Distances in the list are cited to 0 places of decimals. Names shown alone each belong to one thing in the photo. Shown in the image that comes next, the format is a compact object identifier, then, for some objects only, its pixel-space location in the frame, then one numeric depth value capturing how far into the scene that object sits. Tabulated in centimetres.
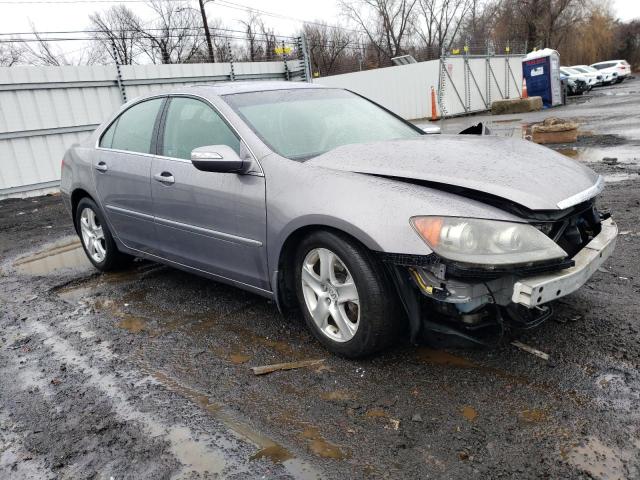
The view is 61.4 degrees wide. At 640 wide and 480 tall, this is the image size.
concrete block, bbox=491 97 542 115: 2067
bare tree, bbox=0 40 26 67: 3491
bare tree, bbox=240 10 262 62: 3579
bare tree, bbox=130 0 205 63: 4219
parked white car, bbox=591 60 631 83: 3622
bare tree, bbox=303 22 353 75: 4688
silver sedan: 253
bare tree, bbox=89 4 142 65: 4233
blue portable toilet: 2100
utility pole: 2912
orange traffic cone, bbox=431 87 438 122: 2098
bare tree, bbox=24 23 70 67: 3541
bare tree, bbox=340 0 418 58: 5244
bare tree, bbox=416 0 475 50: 5506
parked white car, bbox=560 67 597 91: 3049
